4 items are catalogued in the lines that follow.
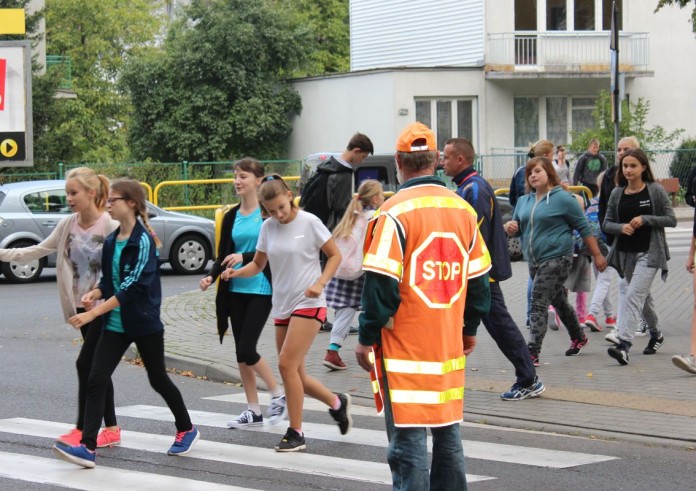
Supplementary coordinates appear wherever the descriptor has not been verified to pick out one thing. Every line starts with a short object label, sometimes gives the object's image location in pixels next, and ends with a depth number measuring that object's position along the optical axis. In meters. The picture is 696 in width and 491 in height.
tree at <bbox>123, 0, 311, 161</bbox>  38.19
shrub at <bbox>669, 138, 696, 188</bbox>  34.00
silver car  18.81
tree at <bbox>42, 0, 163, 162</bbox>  53.19
